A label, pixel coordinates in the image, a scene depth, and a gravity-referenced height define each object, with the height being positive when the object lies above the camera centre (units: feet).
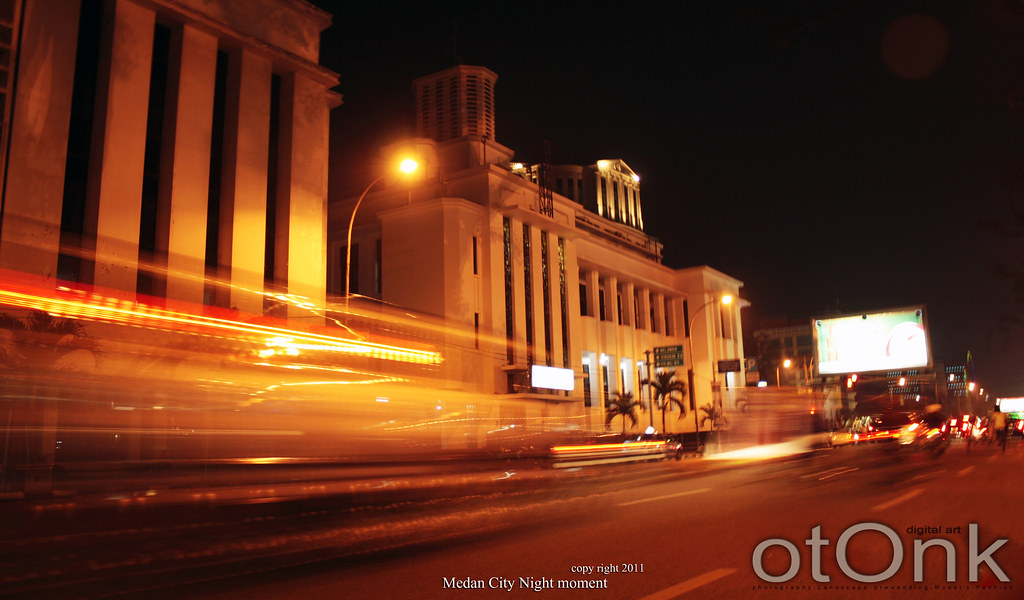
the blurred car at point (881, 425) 87.61 -2.83
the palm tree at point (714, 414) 182.47 -2.22
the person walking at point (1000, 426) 92.83 -3.21
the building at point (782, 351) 279.49 +23.00
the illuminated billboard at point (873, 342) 122.93 +10.00
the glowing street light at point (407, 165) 69.72 +22.65
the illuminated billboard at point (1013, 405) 259.19 -1.82
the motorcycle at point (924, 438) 85.81 -4.26
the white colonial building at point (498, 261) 135.03 +30.07
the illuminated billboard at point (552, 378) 134.31 +5.53
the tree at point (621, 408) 157.48 -0.18
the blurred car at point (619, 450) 61.43 -4.64
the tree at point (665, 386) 167.53 +4.59
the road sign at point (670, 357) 132.16 +8.58
